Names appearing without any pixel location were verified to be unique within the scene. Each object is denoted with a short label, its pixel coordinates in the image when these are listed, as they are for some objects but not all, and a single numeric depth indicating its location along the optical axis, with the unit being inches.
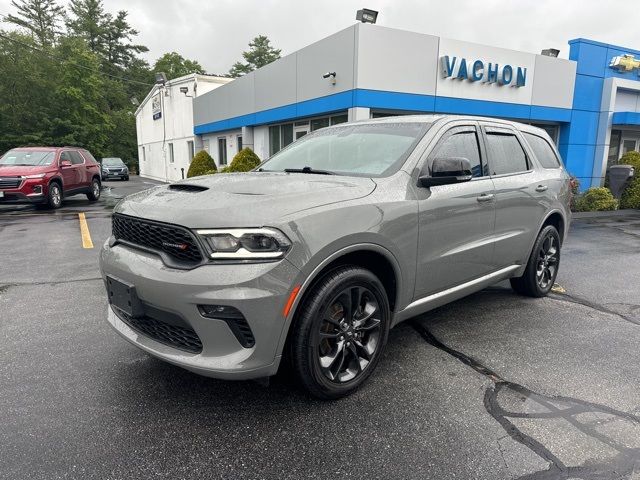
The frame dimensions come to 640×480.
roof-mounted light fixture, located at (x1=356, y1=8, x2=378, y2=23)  414.2
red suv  466.3
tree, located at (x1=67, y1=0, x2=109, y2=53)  2118.6
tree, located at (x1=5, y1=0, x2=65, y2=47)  1834.8
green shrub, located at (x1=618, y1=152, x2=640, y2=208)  551.8
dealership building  431.5
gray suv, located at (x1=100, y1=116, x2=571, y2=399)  92.4
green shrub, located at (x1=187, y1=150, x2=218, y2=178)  587.2
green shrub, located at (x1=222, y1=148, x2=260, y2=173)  497.4
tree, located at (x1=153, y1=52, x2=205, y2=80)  2212.5
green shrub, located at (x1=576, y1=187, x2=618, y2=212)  517.3
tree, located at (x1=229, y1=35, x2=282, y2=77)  2336.4
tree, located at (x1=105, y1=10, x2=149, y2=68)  2193.7
